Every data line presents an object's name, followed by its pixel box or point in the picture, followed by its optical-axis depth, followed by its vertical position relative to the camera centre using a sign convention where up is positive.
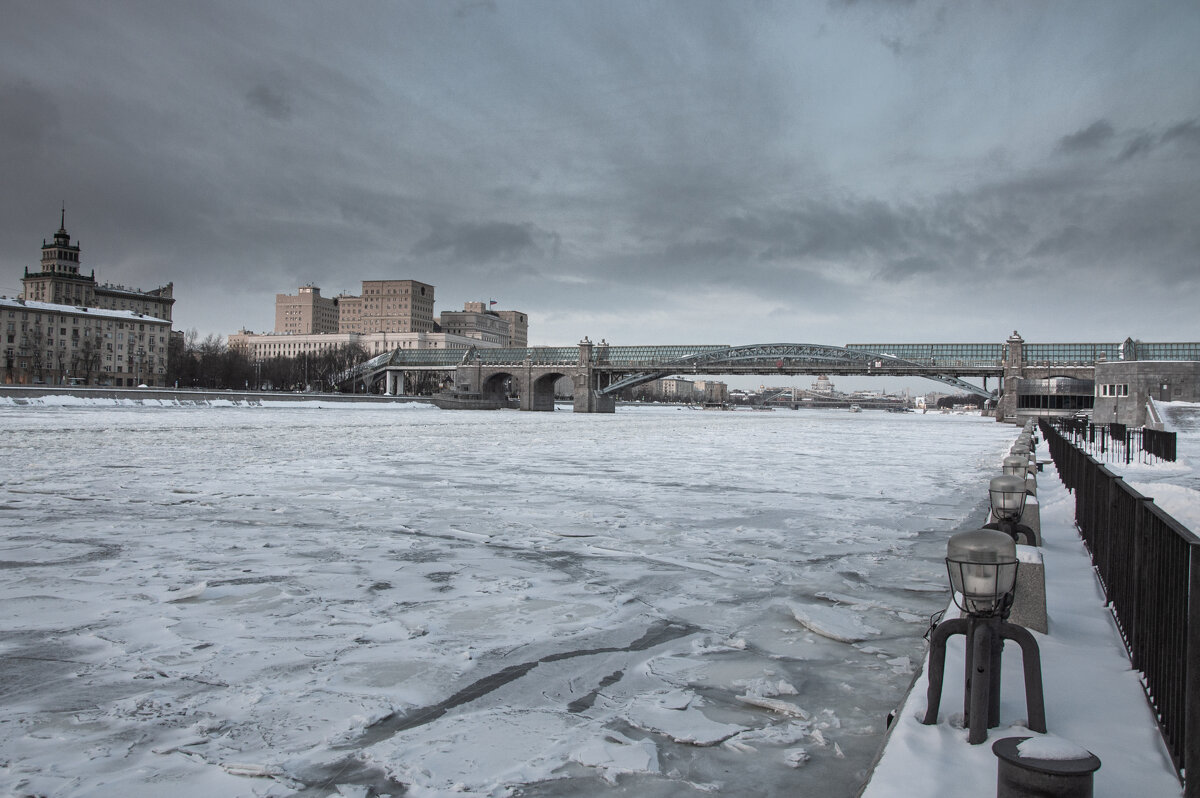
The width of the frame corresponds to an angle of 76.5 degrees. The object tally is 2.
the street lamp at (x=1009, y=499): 6.75 -0.86
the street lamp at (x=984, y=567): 3.34 -0.73
